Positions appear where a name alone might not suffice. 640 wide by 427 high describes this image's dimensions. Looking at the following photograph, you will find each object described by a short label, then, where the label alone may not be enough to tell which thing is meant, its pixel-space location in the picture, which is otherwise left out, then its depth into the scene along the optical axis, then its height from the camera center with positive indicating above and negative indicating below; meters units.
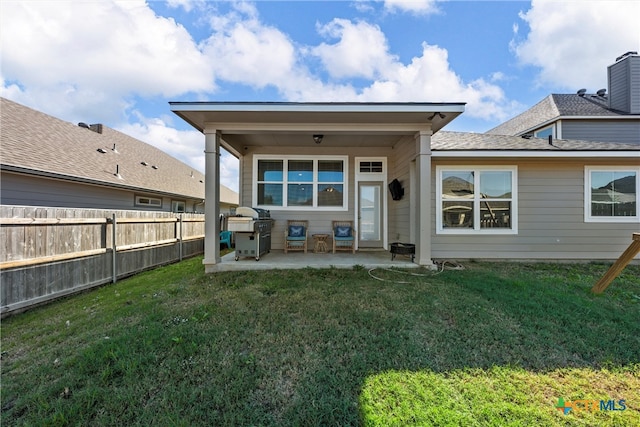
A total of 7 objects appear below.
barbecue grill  5.17 -0.35
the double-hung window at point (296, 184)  6.95 +0.82
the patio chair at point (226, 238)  8.78 -0.83
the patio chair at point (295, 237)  6.45 -0.58
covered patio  4.48 +1.25
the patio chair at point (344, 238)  6.49 -0.60
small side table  6.61 -0.75
